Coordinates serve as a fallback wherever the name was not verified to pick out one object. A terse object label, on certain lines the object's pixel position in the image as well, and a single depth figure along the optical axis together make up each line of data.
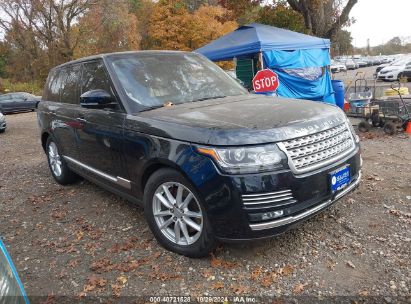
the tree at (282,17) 15.02
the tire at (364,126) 7.83
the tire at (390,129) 7.18
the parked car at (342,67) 38.06
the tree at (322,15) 13.12
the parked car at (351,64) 42.84
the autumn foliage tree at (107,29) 31.88
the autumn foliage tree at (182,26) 32.81
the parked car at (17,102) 21.05
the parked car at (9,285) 1.53
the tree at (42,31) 31.08
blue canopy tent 9.80
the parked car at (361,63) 46.03
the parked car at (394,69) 19.88
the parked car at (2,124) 12.77
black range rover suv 2.61
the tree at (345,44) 63.58
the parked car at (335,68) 37.25
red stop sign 7.09
